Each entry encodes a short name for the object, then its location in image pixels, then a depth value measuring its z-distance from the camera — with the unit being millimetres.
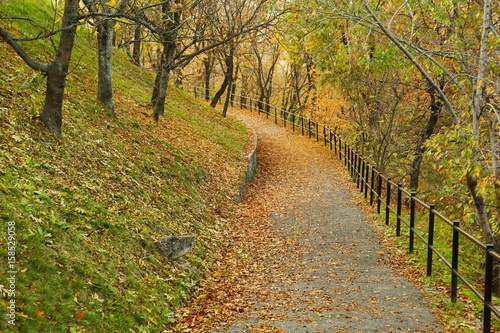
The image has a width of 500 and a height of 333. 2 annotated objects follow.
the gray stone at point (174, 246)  8289
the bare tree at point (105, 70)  13164
